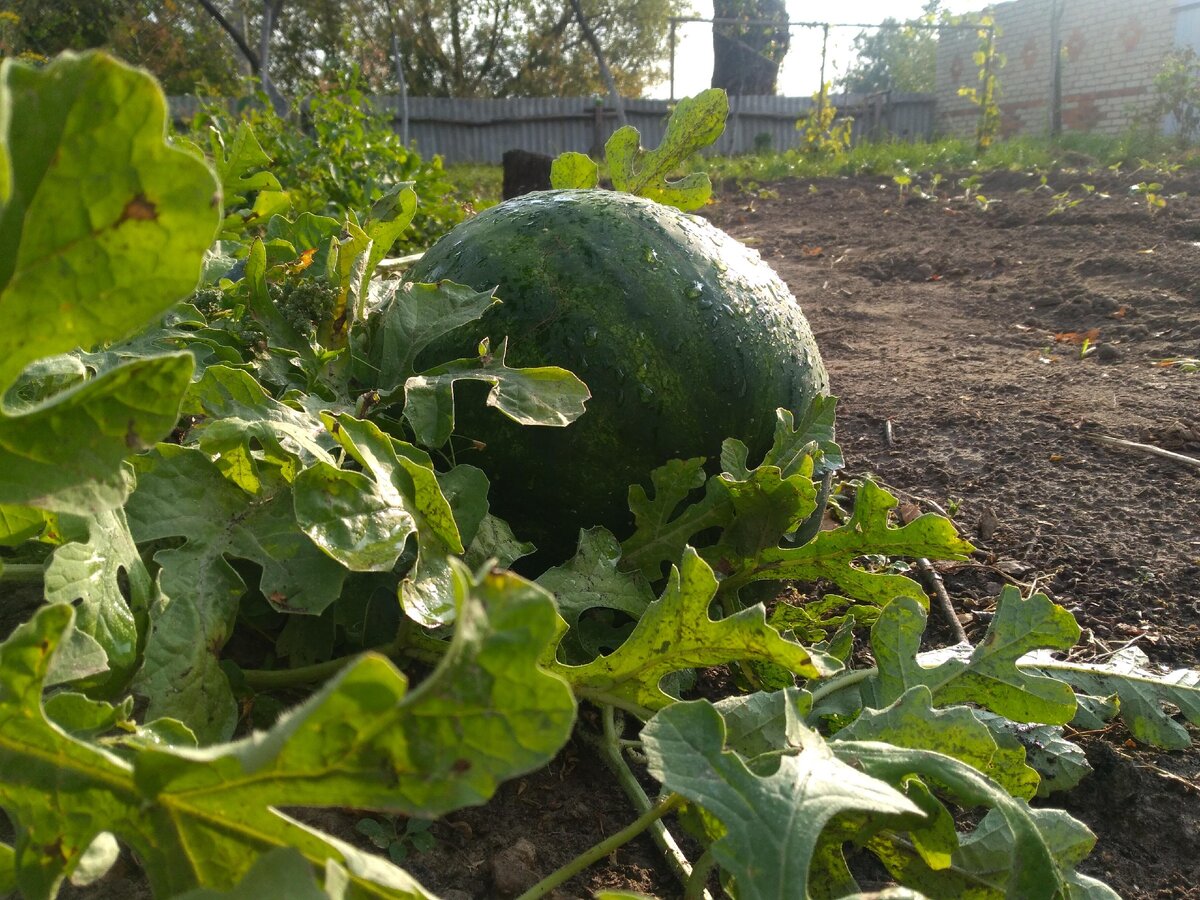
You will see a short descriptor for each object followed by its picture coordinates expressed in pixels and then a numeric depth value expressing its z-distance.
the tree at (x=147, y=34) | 24.66
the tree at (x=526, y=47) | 34.00
